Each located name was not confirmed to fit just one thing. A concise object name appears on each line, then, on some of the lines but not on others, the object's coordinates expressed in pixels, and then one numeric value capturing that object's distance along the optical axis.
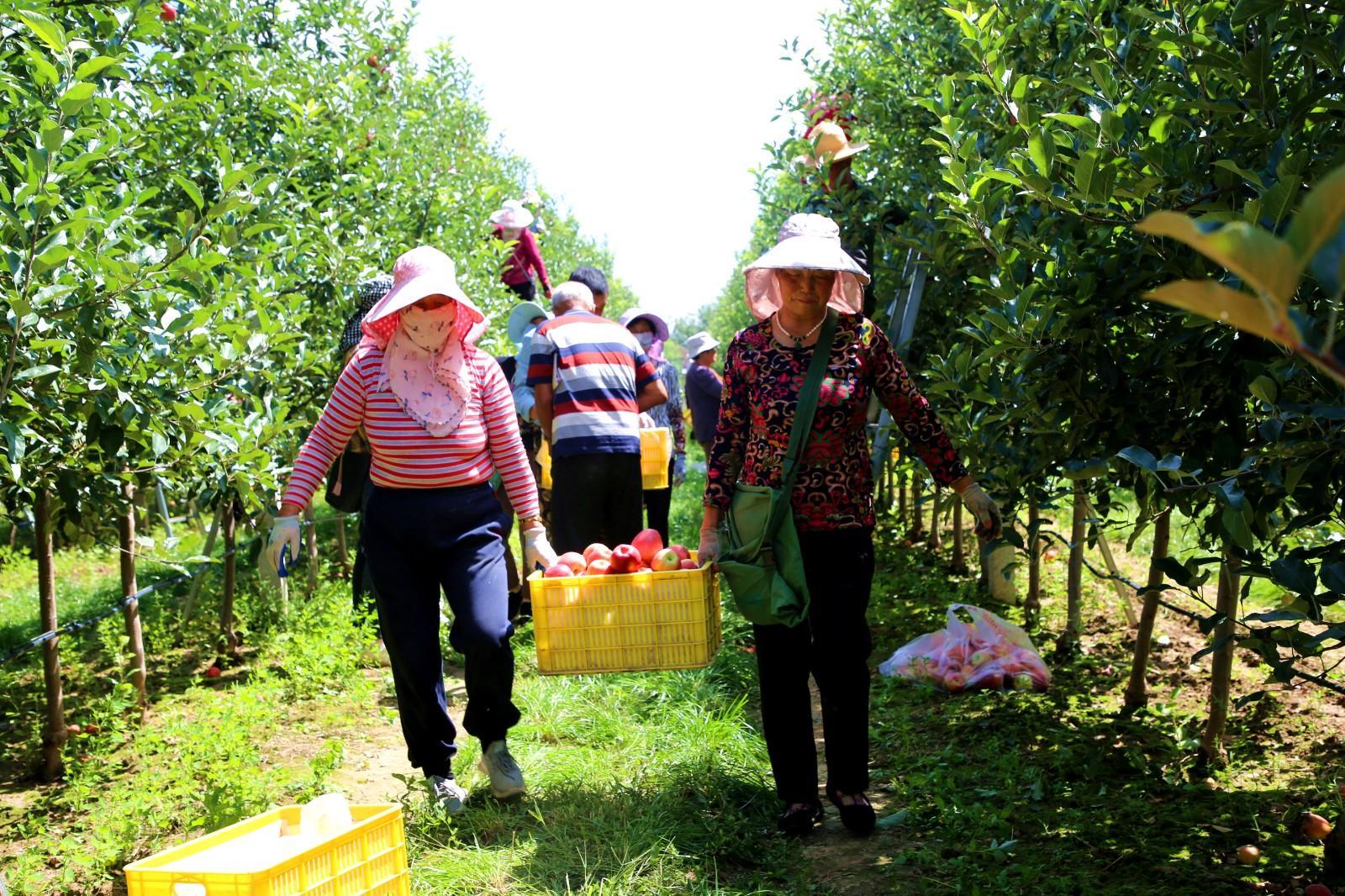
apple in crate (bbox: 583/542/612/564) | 4.25
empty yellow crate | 2.46
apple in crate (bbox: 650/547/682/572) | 4.04
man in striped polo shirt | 5.90
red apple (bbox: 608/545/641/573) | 4.04
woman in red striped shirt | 4.06
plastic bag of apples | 5.72
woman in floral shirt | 3.92
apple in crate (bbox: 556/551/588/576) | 4.20
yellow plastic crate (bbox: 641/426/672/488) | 7.32
